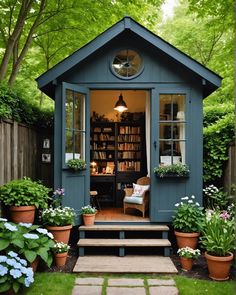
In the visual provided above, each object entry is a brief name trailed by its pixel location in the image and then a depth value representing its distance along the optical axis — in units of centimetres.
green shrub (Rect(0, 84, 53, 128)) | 554
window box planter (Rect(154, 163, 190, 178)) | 602
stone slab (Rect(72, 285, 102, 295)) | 424
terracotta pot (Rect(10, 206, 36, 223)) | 526
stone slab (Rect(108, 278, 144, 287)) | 453
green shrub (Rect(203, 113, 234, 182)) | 725
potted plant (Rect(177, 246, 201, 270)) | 503
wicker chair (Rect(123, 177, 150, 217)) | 662
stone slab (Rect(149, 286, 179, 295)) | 425
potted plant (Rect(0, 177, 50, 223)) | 524
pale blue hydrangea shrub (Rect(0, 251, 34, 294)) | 393
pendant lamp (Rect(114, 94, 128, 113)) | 820
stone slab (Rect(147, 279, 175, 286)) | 451
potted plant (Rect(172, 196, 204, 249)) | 553
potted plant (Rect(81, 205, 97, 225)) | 599
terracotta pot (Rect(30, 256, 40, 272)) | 476
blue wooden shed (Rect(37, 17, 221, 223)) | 598
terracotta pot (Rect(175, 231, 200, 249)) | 550
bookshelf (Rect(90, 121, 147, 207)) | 891
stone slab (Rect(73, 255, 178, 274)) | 494
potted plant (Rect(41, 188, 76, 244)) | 546
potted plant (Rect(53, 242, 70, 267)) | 514
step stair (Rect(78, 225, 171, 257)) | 553
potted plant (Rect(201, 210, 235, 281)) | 470
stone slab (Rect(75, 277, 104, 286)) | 454
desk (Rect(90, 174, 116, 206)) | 866
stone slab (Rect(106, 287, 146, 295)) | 426
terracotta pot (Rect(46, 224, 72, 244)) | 545
